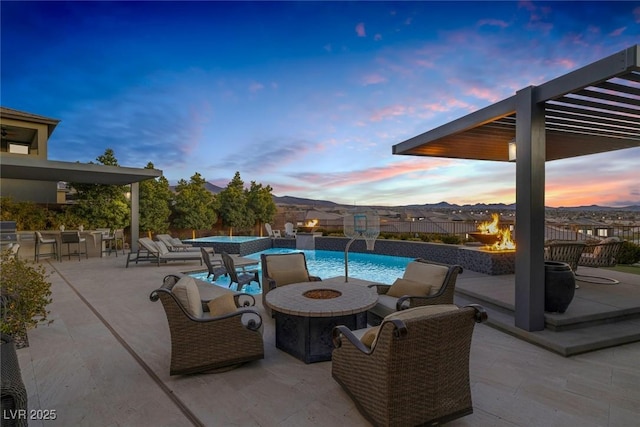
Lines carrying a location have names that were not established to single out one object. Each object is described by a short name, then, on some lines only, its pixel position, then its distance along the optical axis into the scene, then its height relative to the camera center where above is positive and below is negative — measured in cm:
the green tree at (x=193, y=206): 1627 +54
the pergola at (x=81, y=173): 863 +138
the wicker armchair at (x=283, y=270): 445 -79
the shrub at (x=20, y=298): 325 -90
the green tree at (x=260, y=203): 1959 +83
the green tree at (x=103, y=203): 1257 +55
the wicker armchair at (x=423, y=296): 352 -90
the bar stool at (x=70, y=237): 976 -64
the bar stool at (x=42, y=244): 990 -96
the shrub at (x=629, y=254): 802 -100
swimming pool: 884 -179
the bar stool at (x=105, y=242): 1122 -91
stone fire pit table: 300 -105
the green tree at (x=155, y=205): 1462 +54
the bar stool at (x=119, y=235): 1209 -76
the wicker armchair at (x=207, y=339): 268 -112
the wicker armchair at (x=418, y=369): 191 -100
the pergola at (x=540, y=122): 311 +132
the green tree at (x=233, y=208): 1823 +48
